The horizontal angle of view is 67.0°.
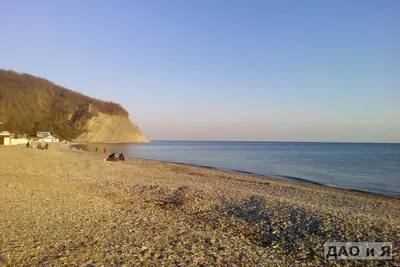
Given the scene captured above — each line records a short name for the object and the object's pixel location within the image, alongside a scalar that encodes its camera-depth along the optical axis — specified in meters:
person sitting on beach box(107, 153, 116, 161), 32.88
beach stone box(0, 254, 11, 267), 5.27
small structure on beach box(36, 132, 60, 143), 88.20
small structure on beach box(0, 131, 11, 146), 52.62
